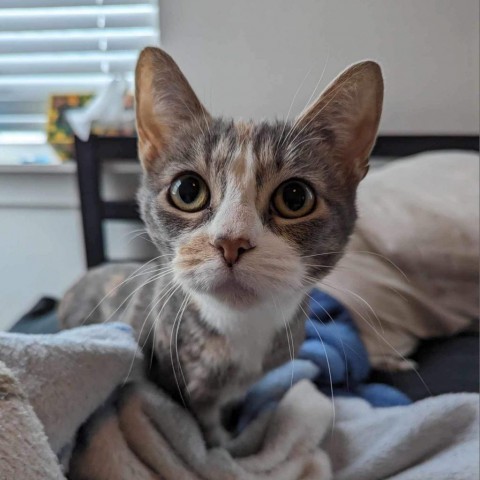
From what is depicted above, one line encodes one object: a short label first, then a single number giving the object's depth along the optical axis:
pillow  0.83
